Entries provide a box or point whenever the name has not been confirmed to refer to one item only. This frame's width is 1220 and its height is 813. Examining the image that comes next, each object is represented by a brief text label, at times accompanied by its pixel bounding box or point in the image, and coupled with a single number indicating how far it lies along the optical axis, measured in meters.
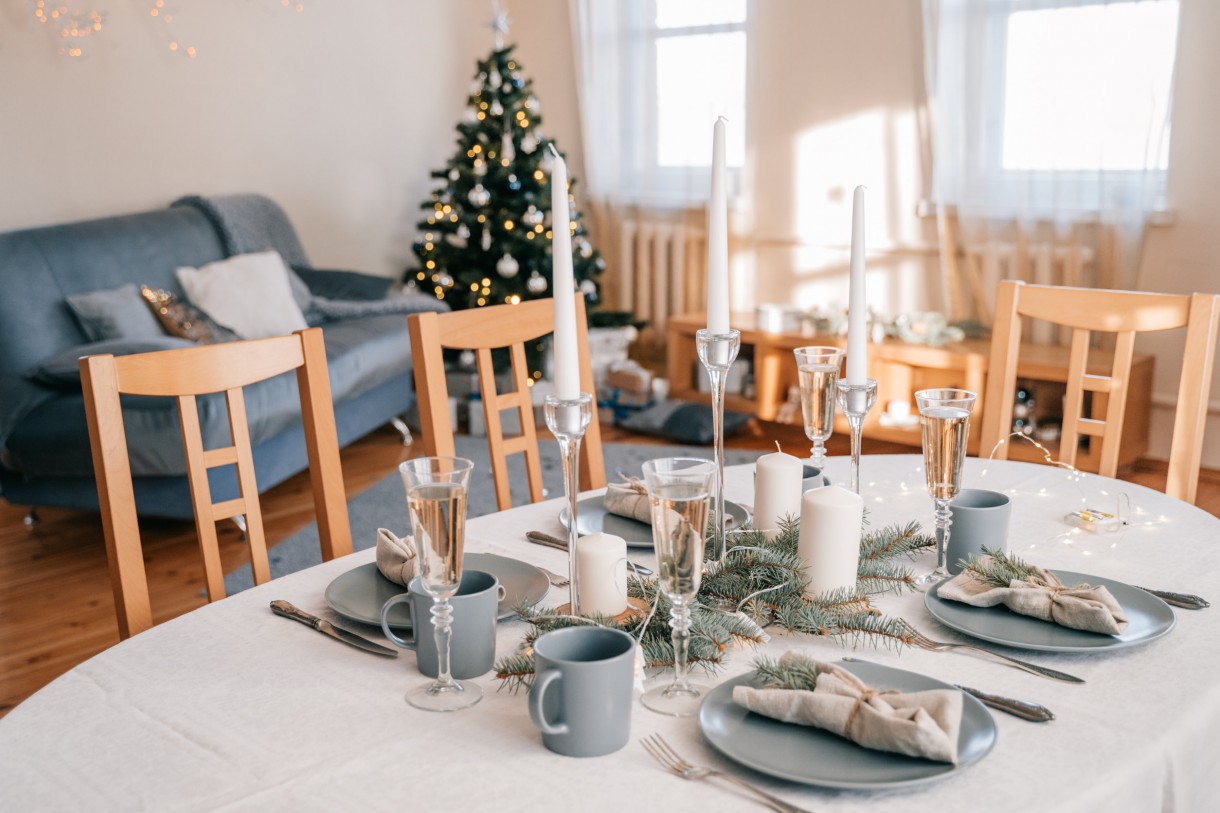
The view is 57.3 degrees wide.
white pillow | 3.83
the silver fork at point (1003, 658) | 1.01
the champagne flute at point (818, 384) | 1.30
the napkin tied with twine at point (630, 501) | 1.44
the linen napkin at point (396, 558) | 1.22
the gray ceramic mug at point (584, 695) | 0.86
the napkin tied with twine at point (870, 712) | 0.83
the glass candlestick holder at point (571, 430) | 1.00
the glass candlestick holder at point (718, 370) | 1.16
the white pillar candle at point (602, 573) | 1.08
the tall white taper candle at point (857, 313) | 1.22
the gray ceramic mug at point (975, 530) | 1.25
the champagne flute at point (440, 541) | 0.94
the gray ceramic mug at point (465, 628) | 1.01
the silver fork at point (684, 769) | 0.81
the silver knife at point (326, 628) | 1.10
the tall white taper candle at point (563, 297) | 0.98
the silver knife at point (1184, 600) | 1.16
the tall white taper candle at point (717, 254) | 1.15
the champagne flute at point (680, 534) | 0.93
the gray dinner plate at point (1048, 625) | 1.05
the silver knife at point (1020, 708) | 0.92
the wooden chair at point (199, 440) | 1.34
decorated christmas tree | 4.63
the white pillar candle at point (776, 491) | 1.28
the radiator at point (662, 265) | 5.15
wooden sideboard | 3.71
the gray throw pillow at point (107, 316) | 3.42
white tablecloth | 0.83
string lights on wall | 3.87
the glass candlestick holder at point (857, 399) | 1.22
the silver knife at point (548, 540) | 1.40
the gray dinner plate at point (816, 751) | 0.82
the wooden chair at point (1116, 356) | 1.72
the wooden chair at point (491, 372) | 1.69
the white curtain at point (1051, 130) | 3.71
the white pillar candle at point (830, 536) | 1.10
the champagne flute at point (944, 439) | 1.16
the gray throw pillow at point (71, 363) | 3.11
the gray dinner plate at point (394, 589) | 1.16
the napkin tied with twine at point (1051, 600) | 1.06
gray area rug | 3.12
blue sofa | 3.11
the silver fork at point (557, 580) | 1.28
